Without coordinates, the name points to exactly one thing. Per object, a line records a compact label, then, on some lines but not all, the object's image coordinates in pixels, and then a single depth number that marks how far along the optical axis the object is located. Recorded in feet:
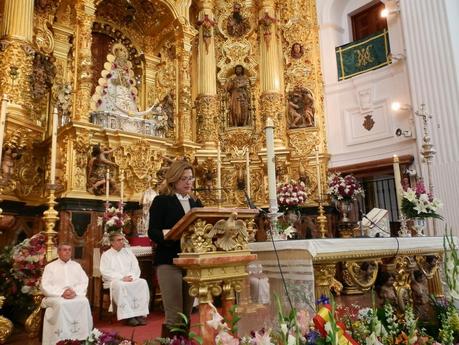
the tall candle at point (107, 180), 20.48
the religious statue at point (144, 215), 22.17
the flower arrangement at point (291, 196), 19.56
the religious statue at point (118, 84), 26.73
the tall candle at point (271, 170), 11.57
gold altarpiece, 22.59
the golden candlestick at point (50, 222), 12.86
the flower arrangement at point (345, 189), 20.34
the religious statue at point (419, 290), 12.55
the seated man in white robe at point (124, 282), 16.10
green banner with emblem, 29.68
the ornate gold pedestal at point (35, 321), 12.96
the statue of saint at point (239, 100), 31.01
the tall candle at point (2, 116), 11.47
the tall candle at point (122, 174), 22.27
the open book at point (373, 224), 14.27
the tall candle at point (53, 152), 13.15
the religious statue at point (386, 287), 12.07
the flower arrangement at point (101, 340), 9.39
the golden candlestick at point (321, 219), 19.59
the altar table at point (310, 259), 9.16
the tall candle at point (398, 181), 16.20
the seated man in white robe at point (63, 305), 13.34
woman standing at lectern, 9.45
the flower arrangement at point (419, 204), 15.37
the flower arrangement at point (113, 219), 18.85
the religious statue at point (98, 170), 22.79
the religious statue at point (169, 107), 29.41
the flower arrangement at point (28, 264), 16.01
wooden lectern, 8.10
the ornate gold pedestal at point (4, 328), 11.46
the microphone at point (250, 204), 9.82
